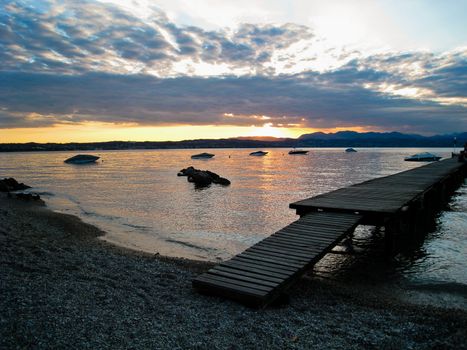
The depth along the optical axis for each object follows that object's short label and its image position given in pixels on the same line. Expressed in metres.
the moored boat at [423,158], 101.31
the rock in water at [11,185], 33.17
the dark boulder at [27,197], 27.84
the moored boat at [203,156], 137.06
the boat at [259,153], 172.00
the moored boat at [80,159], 99.51
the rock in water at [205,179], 42.58
